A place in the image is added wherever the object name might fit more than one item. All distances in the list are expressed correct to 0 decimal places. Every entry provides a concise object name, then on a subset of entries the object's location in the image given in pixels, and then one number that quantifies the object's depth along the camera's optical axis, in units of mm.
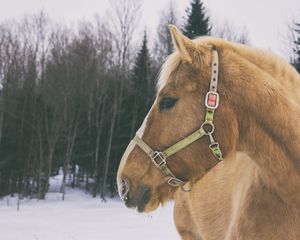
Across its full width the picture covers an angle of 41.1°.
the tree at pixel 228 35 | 34944
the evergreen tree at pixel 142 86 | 29359
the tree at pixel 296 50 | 23641
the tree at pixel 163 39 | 32719
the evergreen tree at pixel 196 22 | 27078
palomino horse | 2426
